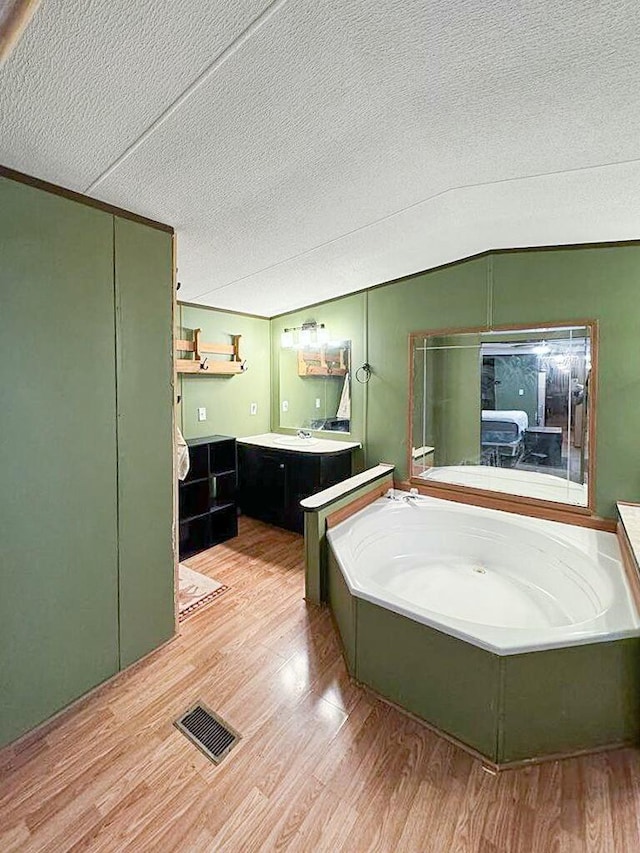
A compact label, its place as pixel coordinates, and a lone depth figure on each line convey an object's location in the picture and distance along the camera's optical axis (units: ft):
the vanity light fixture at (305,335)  12.80
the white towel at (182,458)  8.13
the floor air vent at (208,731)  5.01
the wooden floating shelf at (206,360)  11.19
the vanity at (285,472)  11.23
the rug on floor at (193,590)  8.16
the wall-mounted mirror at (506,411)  8.52
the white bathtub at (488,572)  5.09
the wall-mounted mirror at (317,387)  12.39
